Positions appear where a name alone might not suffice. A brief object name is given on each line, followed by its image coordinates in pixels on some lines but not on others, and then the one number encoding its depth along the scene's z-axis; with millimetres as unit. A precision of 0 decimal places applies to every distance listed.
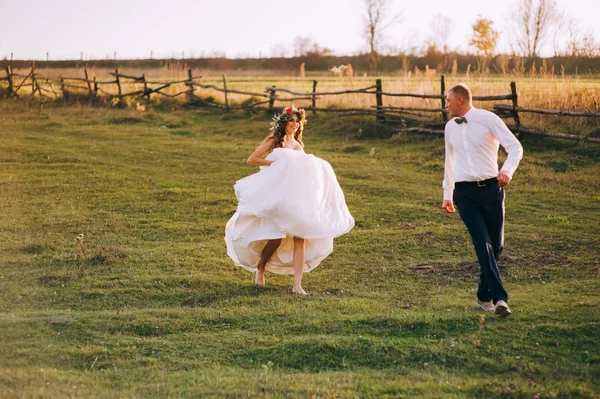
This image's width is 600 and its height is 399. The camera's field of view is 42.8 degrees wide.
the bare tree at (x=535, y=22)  33875
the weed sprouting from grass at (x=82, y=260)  9008
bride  7840
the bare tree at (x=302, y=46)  59319
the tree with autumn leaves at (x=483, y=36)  46312
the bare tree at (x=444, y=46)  51138
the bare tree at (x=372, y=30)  54969
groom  6535
